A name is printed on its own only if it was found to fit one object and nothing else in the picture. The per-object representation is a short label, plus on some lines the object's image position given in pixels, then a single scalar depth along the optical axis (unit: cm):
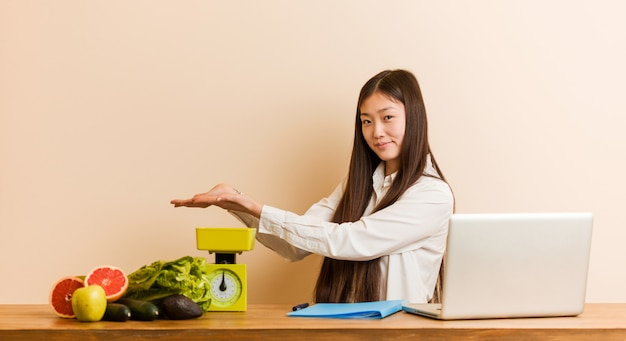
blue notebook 212
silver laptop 205
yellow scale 233
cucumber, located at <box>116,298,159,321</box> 206
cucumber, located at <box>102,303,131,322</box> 204
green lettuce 215
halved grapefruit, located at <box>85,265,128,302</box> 215
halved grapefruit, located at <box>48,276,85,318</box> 212
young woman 262
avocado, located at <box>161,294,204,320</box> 207
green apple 203
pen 226
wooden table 192
